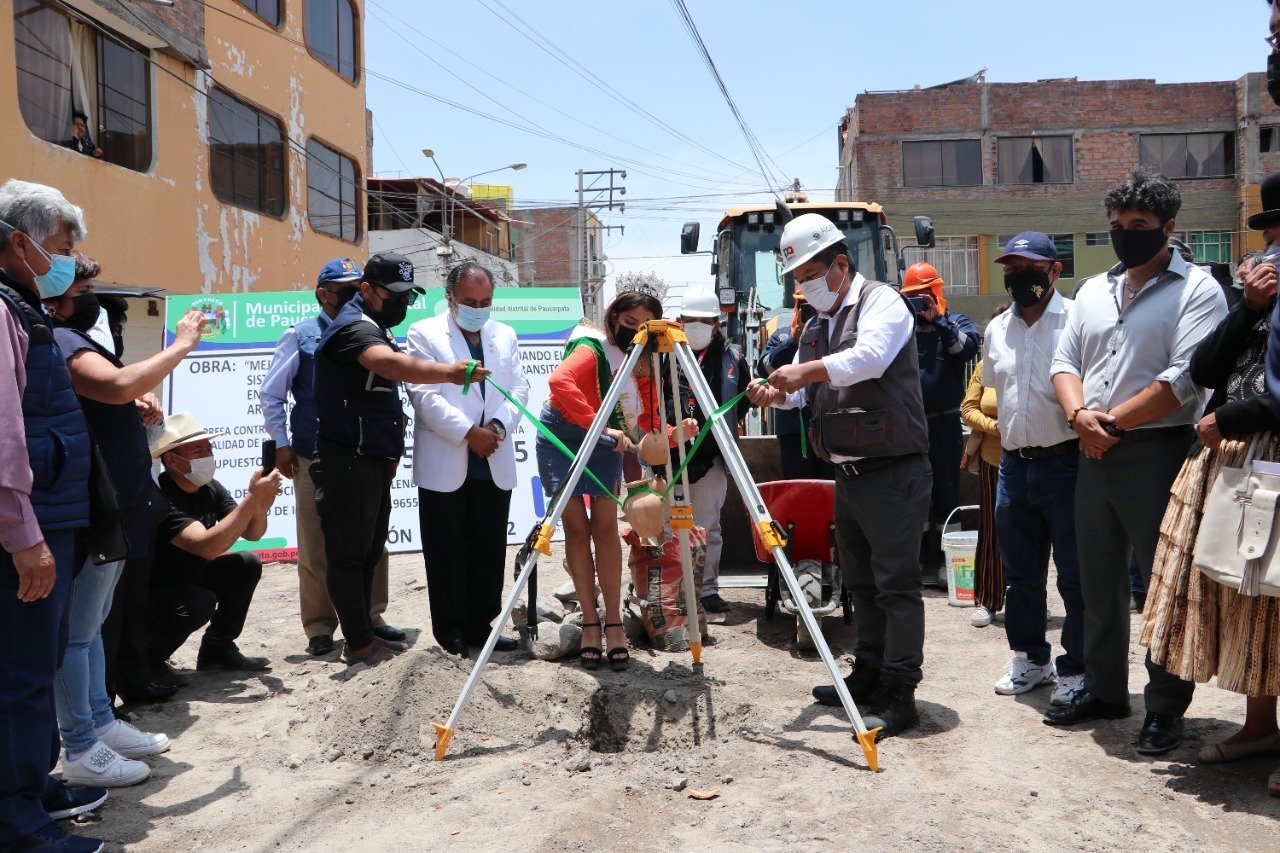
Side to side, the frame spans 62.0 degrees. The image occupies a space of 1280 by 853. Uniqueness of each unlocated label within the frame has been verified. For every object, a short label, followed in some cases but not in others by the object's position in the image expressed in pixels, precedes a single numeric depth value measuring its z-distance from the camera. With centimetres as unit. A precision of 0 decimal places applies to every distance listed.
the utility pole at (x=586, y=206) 4144
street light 2608
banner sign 870
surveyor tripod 394
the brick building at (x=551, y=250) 6041
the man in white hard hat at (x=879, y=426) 416
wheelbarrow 584
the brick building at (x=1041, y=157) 3156
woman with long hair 508
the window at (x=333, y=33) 1756
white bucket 655
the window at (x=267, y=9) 1544
